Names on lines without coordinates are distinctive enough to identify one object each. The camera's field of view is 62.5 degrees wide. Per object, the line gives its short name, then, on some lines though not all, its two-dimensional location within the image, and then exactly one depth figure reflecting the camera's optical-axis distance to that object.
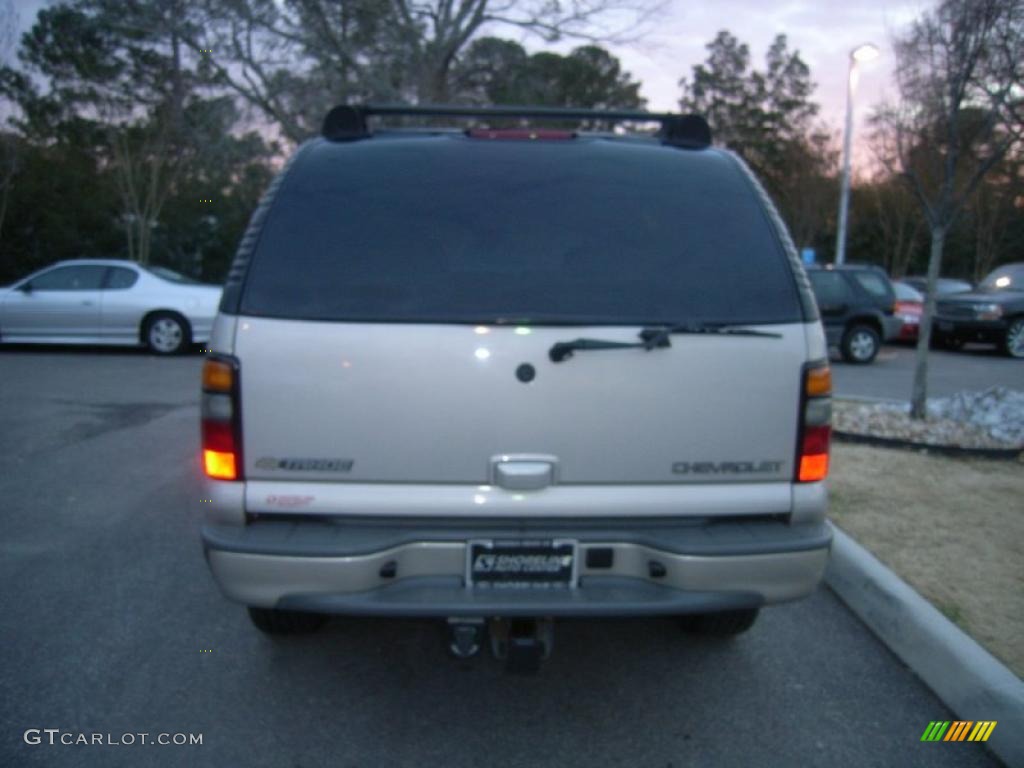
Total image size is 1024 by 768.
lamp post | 17.72
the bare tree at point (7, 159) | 19.33
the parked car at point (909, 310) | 16.91
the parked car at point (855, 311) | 14.11
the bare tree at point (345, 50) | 18.88
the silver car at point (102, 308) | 12.90
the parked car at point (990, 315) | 15.61
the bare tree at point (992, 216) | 24.41
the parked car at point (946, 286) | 18.41
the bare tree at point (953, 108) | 6.51
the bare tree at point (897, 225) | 29.08
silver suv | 2.56
